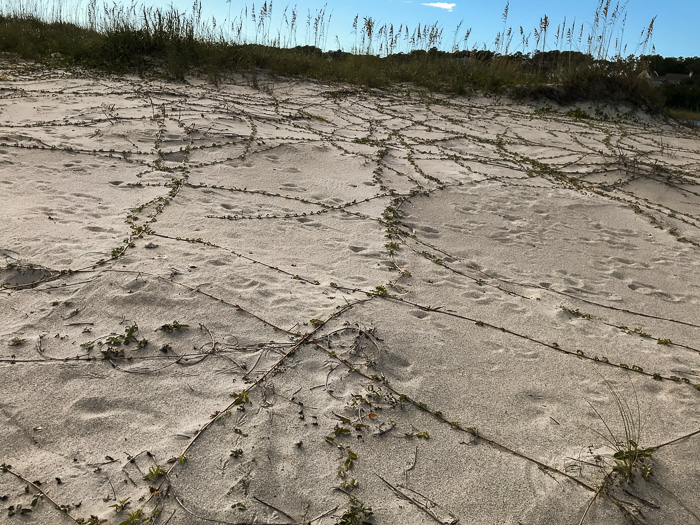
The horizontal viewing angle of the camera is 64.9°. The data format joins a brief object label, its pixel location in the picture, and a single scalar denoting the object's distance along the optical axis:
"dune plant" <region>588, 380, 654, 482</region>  1.93
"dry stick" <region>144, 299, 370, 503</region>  1.81
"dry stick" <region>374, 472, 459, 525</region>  1.73
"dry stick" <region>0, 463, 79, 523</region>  1.66
